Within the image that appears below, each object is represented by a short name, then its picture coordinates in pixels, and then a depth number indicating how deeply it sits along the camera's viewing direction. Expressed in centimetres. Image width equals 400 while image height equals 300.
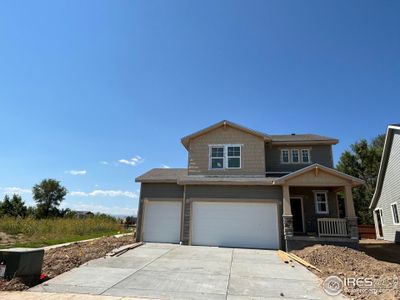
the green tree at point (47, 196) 3944
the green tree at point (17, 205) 3394
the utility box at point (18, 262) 646
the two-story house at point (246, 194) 1301
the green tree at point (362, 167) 2838
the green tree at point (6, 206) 3324
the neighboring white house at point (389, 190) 1623
